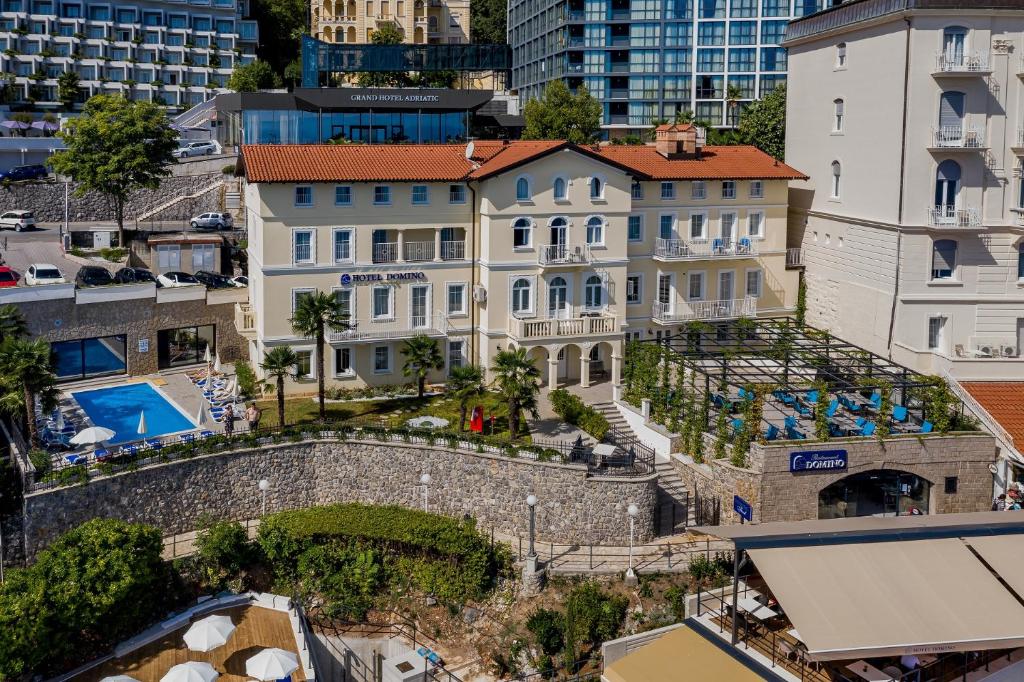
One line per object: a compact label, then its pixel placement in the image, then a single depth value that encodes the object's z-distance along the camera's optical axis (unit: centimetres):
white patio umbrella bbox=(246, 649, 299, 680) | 3469
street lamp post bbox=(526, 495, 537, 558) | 4031
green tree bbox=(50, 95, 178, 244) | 6788
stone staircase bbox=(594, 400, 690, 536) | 4547
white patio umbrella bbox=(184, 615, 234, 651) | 3644
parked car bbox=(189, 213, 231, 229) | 7175
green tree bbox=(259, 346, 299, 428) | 4709
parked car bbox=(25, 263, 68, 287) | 5739
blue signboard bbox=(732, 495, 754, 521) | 4372
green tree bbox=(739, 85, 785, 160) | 7719
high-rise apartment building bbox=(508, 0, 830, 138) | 10069
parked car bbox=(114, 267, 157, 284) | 5774
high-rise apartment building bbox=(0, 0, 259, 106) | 10688
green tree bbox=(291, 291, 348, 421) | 4838
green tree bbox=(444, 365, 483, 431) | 4669
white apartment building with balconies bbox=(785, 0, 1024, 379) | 5150
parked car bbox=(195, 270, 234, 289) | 5928
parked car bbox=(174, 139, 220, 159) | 8412
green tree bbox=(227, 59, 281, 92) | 10006
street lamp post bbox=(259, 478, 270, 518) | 4316
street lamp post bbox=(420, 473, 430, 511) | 4344
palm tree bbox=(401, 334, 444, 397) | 4953
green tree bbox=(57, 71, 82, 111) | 10462
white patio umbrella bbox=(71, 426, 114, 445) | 4291
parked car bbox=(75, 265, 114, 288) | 5650
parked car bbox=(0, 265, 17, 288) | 5641
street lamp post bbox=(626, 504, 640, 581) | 4128
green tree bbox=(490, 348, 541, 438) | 4581
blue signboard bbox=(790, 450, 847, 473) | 4378
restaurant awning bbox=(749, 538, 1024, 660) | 3266
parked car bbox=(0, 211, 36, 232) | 7294
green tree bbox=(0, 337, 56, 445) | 4216
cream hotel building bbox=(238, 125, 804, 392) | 5091
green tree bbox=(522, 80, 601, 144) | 8525
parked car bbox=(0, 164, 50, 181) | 7944
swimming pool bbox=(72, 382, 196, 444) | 4741
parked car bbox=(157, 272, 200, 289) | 5875
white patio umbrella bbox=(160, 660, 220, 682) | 3393
